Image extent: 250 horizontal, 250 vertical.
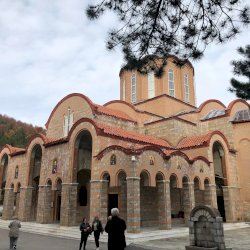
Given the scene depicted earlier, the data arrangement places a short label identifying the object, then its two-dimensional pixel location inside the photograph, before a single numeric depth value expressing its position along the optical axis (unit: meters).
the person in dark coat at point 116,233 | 5.06
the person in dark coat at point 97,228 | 9.03
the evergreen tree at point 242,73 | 7.40
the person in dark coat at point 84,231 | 8.88
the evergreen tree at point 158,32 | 6.05
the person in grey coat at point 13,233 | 8.84
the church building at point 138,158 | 13.00
